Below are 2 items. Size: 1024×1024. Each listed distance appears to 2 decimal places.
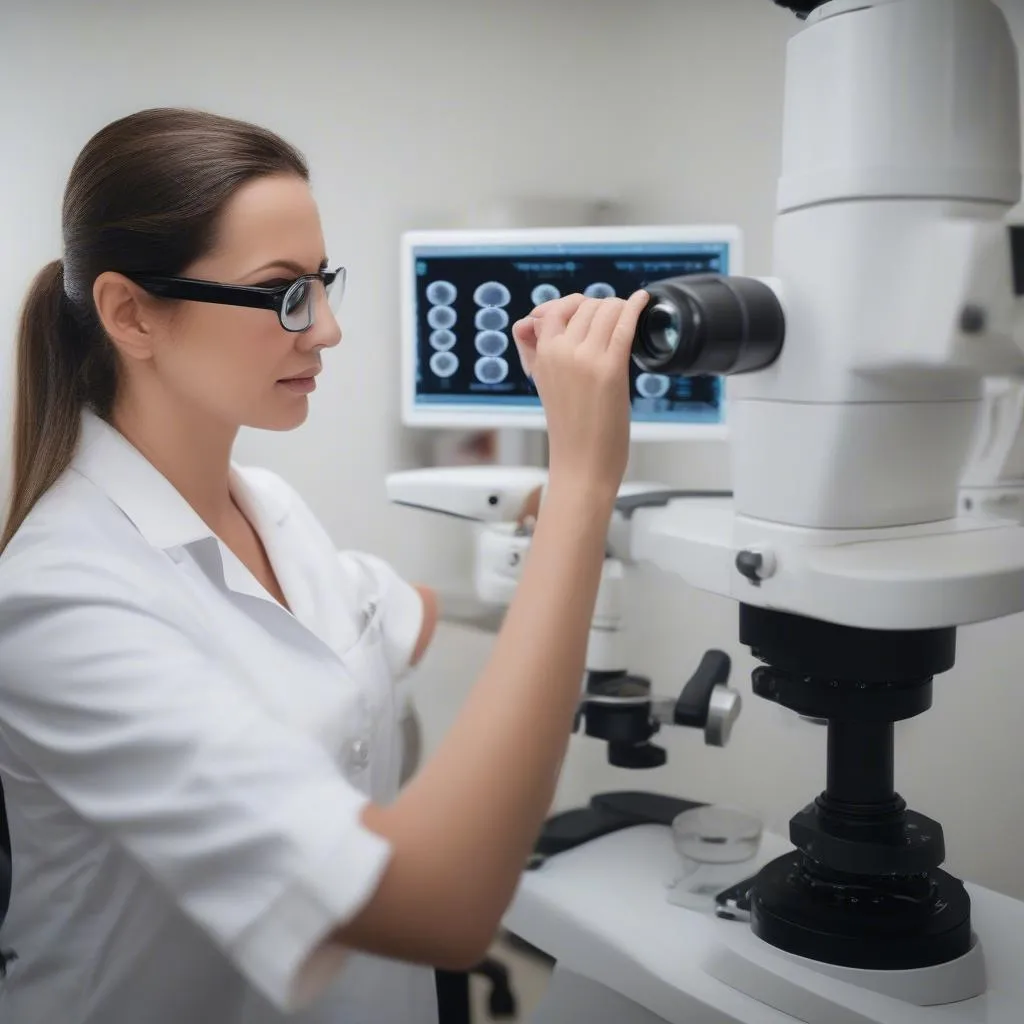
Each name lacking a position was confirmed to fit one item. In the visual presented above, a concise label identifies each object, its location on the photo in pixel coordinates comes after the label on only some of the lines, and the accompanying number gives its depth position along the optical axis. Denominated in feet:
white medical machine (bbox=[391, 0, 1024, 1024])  2.24
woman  1.89
